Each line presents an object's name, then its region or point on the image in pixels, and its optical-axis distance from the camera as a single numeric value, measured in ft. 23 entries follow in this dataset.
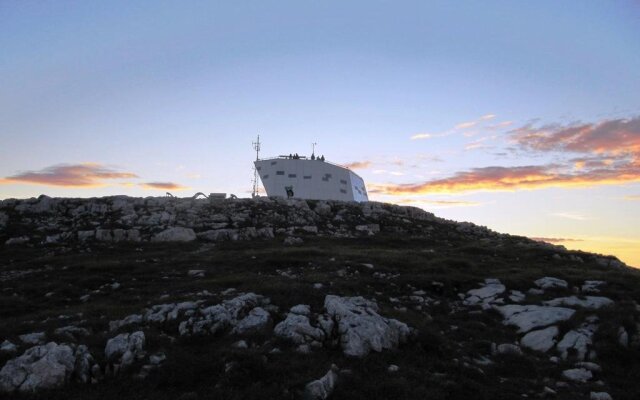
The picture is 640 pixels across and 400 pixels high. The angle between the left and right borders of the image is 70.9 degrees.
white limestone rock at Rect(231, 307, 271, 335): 48.93
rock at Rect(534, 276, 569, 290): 74.38
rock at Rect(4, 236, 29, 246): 107.26
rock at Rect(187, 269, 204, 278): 77.76
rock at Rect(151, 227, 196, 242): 114.32
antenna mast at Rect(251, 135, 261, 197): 240.81
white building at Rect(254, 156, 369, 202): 228.63
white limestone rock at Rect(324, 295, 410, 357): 46.32
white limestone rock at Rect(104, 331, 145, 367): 42.63
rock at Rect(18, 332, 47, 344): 44.92
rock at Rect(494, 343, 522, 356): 49.90
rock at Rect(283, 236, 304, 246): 113.04
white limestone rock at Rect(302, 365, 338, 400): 37.04
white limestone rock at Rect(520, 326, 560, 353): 53.06
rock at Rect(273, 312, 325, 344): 47.42
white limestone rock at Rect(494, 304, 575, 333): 58.46
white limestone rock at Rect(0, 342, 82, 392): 38.40
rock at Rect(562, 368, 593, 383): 44.39
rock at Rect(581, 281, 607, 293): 72.43
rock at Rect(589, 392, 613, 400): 39.72
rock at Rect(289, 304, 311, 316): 53.11
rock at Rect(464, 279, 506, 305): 69.41
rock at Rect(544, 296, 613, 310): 63.36
